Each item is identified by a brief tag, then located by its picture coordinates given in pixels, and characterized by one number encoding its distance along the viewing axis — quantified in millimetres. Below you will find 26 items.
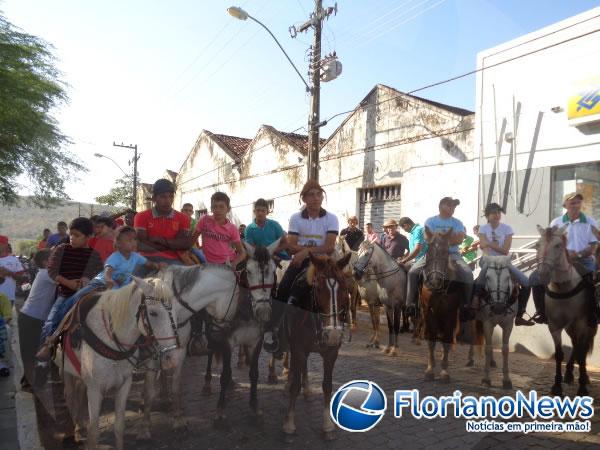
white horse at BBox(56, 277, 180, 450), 3133
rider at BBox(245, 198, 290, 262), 5473
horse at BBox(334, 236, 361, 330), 7926
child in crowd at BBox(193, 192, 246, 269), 4793
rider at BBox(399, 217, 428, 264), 7446
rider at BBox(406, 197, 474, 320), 5648
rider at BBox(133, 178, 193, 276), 4559
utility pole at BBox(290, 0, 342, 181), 7527
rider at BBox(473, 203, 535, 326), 5543
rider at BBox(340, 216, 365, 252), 10367
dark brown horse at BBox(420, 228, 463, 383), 5391
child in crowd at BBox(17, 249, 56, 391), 4770
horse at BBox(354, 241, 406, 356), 7488
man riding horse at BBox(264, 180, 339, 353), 4328
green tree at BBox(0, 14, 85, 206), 11578
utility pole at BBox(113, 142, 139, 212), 29695
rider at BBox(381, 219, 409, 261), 9266
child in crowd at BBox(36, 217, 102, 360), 4141
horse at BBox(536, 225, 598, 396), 4805
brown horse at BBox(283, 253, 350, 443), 3592
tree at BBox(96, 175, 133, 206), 33934
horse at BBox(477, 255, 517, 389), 5164
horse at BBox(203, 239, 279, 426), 3932
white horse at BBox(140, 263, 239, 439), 3904
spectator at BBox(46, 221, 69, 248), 9820
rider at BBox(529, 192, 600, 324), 5141
